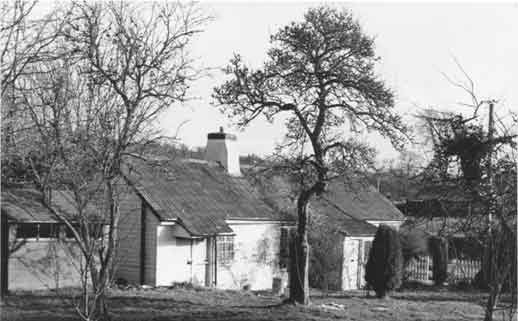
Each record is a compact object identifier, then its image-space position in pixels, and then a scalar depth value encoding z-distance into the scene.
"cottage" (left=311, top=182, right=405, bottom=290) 26.09
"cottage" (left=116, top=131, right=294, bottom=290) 21.58
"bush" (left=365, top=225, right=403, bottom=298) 19.02
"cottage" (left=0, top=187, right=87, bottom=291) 18.25
